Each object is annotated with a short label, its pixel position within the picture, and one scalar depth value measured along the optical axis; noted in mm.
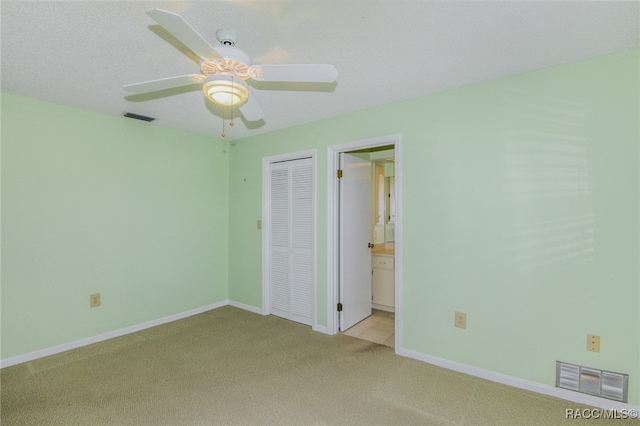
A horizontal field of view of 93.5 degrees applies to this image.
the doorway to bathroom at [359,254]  3102
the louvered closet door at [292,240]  3574
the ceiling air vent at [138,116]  3178
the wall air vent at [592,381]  1937
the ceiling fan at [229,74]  1546
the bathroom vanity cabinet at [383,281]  4051
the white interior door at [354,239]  3395
